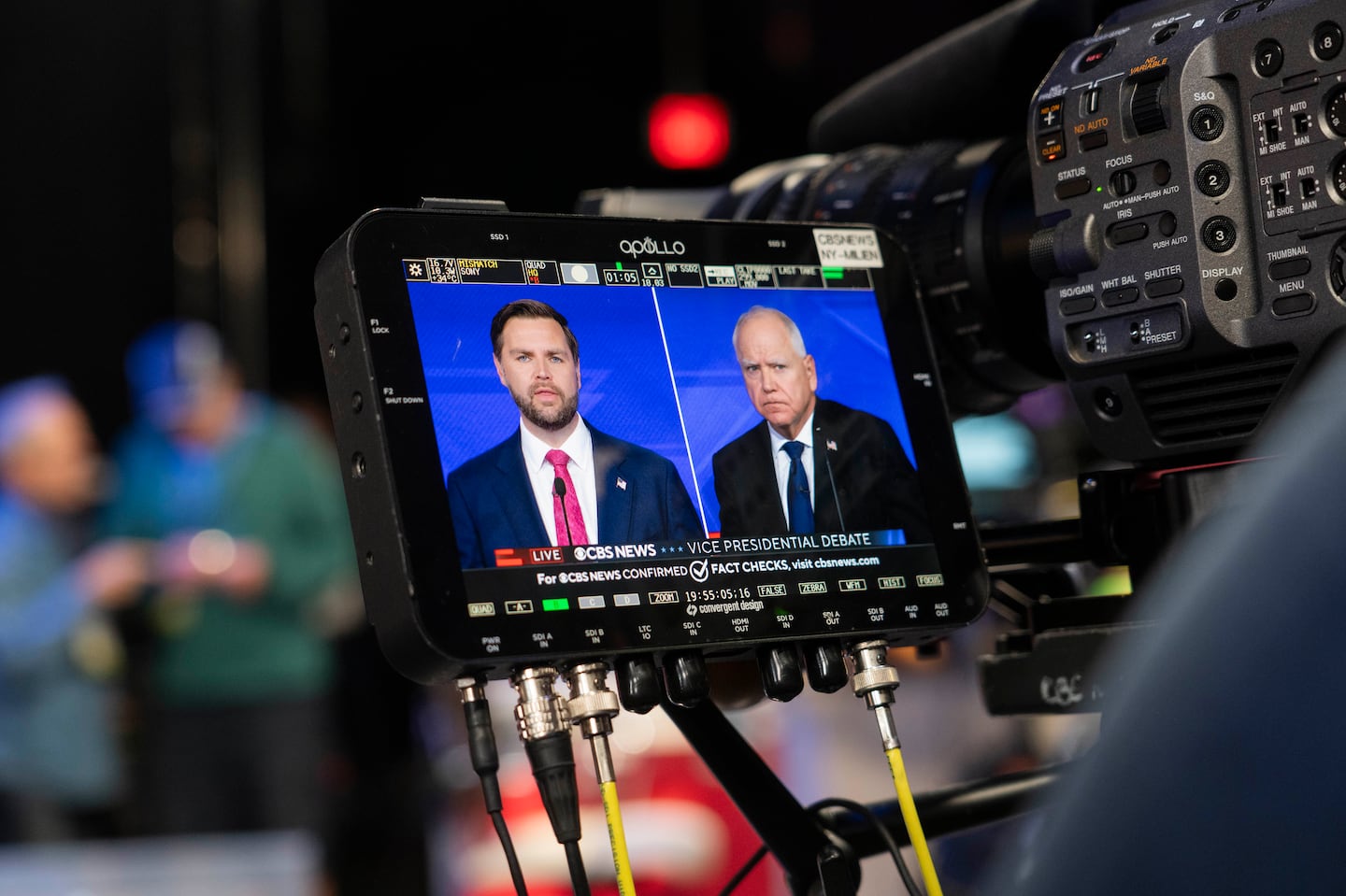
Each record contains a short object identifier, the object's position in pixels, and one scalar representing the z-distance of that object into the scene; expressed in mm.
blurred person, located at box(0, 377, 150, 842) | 3619
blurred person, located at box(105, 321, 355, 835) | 3551
